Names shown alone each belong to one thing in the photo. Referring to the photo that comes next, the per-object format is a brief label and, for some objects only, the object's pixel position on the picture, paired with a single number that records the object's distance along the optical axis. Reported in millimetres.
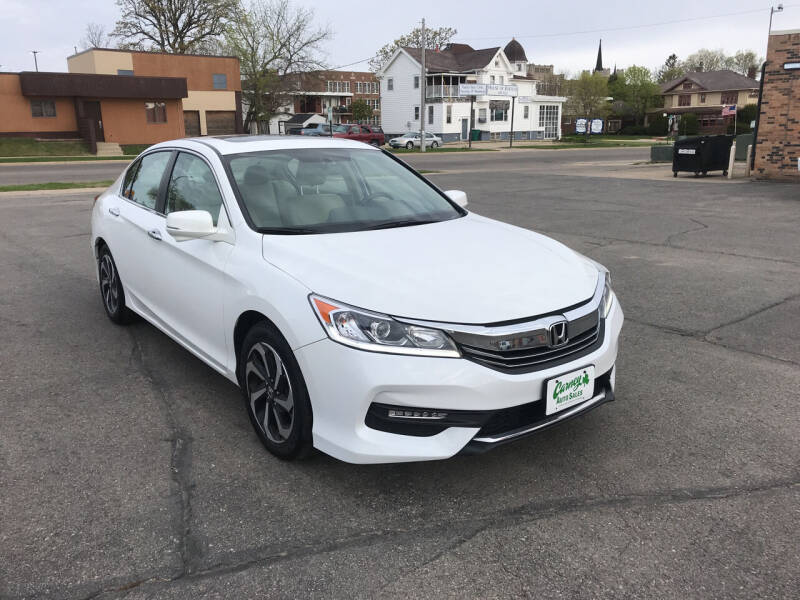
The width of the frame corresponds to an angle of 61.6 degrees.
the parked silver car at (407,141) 49312
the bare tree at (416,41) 84812
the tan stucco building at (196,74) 48156
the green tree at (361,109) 91250
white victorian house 64938
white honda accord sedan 2918
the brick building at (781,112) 18562
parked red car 44791
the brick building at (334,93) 60281
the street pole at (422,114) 40781
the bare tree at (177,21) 56188
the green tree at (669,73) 111594
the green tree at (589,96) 80812
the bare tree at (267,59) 58500
